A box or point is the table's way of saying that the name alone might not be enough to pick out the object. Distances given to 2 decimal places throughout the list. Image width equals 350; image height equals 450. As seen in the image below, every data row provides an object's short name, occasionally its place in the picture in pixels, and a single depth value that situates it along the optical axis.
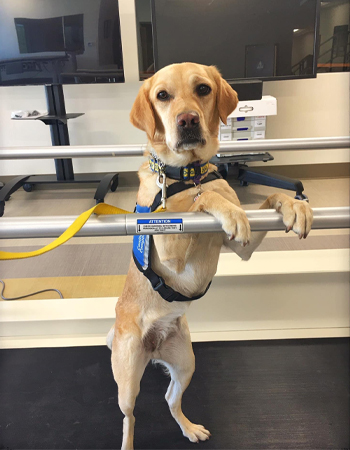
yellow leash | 0.77
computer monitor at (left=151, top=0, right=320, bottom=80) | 2.69
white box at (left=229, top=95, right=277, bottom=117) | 2.92
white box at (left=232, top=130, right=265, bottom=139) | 3.07
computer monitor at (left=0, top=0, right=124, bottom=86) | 2.75
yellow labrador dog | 1.01
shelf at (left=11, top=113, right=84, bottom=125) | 2.95
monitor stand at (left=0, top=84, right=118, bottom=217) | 2.99
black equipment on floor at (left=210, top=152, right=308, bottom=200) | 2.88
